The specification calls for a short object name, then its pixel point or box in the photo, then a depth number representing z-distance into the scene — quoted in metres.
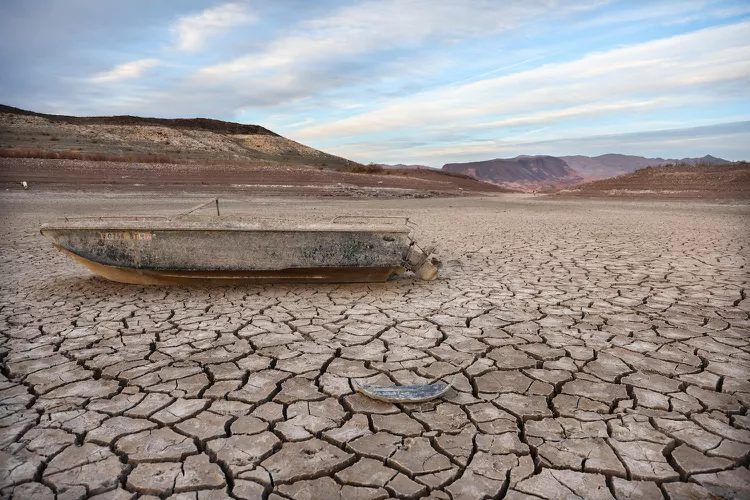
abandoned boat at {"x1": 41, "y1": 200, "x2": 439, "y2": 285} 4.42
